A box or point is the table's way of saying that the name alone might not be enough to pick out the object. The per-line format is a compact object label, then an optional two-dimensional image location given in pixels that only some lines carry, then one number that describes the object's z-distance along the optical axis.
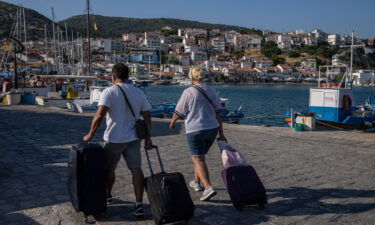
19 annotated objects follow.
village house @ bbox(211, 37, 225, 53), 197.00
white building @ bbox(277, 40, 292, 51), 190.02
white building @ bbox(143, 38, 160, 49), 186.50
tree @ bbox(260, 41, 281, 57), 178.48
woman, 4.43
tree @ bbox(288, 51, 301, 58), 173.25
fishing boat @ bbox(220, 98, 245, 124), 21.77
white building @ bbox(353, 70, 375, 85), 130.00
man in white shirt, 3.89
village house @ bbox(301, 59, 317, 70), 152.48
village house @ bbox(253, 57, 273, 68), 160.25
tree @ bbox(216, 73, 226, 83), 136.62
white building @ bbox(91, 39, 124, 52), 181.50
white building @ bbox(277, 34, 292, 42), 198.00
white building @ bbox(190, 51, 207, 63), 173.61
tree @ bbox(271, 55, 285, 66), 166.62
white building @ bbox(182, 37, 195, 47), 184.75
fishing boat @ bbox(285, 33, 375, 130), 12.73
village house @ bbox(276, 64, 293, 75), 150.62
